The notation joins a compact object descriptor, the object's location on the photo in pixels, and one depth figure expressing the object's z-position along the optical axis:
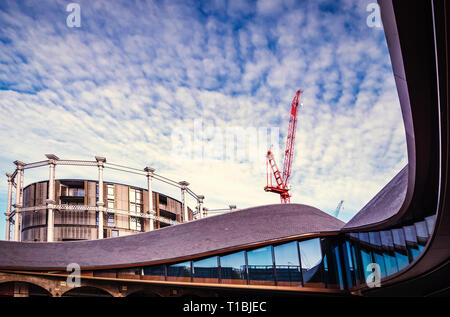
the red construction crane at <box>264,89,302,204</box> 85.50
